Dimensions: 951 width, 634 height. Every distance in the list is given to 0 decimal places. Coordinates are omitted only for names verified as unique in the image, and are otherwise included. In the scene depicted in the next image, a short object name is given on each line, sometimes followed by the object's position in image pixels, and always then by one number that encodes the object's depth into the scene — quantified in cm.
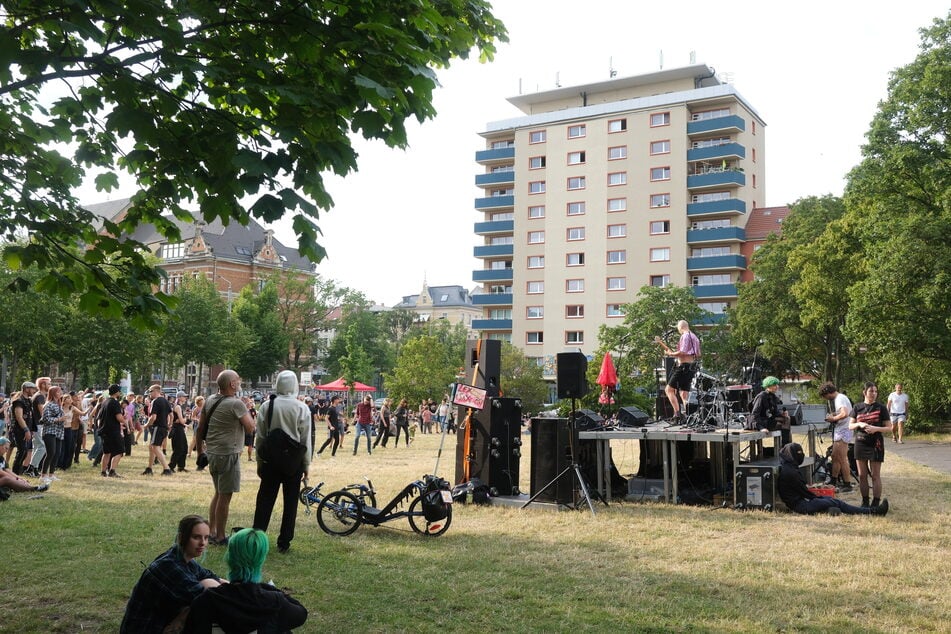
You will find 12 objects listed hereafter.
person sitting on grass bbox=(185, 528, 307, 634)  401
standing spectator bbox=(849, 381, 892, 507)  1148
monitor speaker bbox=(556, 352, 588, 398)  1217
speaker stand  1136
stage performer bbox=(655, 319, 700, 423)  1485
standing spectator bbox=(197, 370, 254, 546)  830
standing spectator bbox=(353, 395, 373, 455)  2447
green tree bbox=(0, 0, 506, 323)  441
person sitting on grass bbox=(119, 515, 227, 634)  432
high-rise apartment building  6875
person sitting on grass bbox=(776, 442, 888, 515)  1152
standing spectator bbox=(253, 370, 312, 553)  805
